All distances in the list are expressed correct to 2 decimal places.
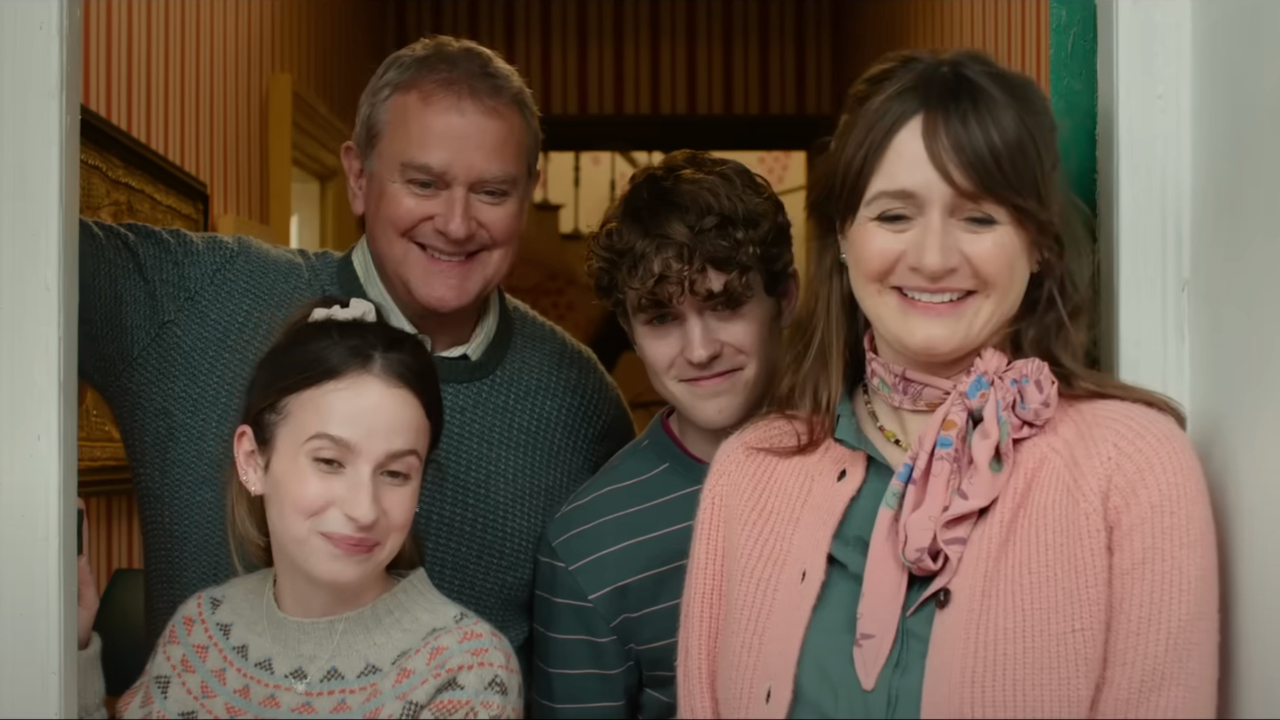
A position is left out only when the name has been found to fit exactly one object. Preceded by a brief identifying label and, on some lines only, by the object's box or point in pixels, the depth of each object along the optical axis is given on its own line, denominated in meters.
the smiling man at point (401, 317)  1.43
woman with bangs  1.01
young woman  1.15
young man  1.38
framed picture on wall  1.88
